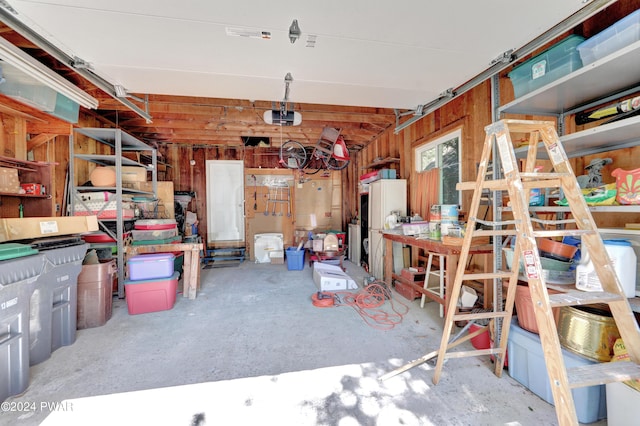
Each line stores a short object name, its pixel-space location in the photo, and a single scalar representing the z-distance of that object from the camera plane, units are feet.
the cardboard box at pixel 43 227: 6.03
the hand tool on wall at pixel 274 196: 19.94
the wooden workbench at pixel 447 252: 7.61
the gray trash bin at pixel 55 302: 6.05
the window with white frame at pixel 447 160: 10.29
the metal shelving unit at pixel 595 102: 3.96
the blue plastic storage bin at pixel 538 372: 4.48
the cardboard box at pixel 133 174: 12.32
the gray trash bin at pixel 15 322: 4.88
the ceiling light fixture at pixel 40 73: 5.24
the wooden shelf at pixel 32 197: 8.29
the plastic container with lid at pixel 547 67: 4.74
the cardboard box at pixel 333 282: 11.93
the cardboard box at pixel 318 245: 16.39
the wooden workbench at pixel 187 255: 10.38
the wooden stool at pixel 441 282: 8.76
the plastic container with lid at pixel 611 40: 3.80
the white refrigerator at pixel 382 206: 12.89
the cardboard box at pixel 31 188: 8.25
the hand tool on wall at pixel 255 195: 19.81
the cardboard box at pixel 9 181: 7.20
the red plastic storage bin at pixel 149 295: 9.23
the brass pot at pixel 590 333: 4.34
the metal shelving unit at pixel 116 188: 10.46
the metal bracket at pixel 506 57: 5.81
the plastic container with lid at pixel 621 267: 4.15
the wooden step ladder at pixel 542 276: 3.26
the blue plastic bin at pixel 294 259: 16.14
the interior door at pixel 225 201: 20.25
